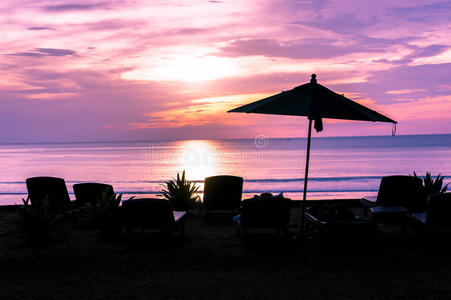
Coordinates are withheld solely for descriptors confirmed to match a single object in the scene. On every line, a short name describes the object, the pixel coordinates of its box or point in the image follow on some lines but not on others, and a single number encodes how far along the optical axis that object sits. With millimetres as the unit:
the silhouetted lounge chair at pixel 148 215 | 6008
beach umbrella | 5465
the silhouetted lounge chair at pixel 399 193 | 7898
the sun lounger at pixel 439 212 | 5918
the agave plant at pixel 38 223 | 6215
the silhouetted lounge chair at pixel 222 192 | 8289
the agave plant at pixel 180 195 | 9531
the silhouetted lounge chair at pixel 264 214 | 6055
